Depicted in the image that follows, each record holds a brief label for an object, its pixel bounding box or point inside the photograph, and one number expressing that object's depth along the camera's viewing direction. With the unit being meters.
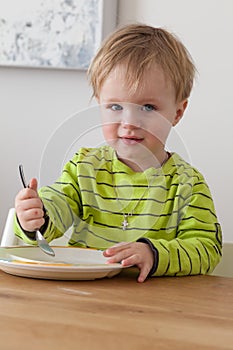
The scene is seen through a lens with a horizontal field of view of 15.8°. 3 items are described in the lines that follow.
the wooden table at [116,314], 0.79
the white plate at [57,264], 1.05
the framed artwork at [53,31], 2.03
